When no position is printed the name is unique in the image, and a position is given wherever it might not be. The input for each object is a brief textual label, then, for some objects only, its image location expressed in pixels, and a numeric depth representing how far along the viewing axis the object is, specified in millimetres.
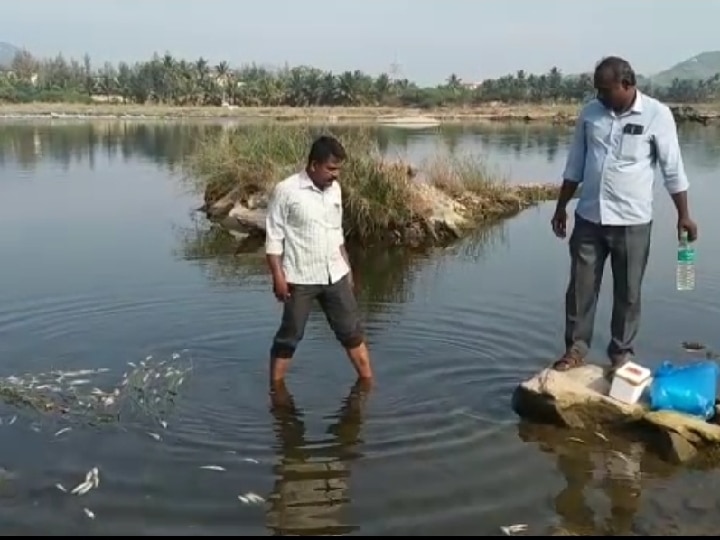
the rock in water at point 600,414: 5598
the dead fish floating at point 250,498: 4941
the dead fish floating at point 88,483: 5039
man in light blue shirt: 6004
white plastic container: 6000
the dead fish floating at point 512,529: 4590
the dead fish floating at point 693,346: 8062
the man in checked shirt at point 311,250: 6281
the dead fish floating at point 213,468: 5363
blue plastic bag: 5930
